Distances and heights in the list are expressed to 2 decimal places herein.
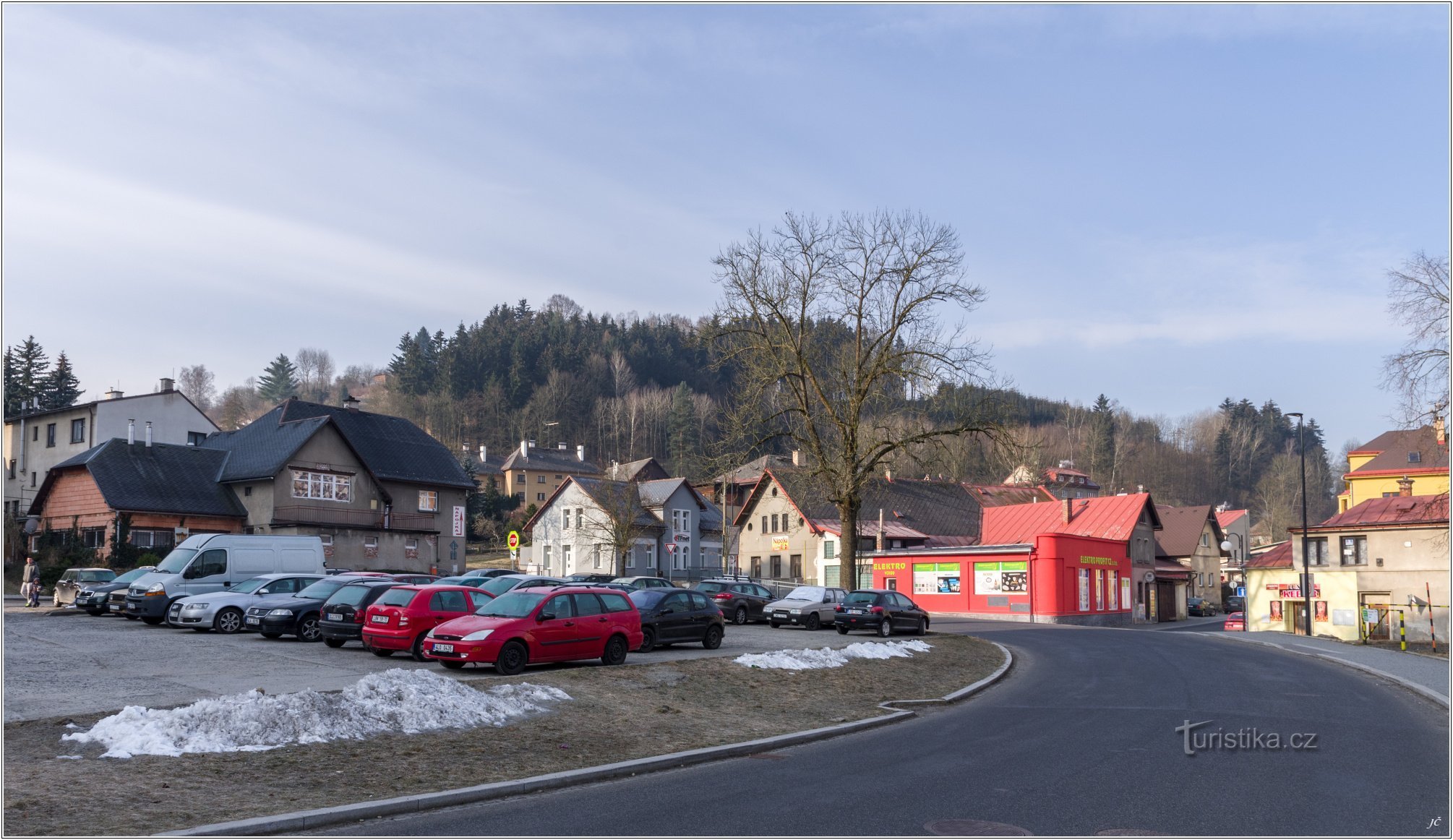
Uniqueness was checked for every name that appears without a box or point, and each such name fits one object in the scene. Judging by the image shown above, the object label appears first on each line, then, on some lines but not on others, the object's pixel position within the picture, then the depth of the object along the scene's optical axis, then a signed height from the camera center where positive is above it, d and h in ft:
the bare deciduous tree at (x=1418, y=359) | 94.84 +14.31
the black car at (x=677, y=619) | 82.17 -6.84
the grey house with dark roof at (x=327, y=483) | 169.58 +6.39
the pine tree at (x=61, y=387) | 317.42 +38.40
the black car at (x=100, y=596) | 98.02 -6.44
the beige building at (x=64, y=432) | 195.00 +16.15
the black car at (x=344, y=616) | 75.05 -6.08
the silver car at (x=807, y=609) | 117.39 -8.55
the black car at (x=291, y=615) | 79.10 -6.48
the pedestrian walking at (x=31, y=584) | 118.11 -6.57
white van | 90.07 -3.78
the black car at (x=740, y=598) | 119.85 -7.59
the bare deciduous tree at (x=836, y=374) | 110.22 +14.97
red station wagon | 63.05 -6.14
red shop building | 178.81 -8.58
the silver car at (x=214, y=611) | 85.10 -6.60
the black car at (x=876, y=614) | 110.63 -8.47
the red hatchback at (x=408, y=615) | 69.67 -5.68
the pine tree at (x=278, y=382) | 547.08 +68.58
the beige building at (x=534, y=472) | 392.06 +18.48
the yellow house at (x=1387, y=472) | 217.56 +11.78
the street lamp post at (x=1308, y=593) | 154.40 -8.60
